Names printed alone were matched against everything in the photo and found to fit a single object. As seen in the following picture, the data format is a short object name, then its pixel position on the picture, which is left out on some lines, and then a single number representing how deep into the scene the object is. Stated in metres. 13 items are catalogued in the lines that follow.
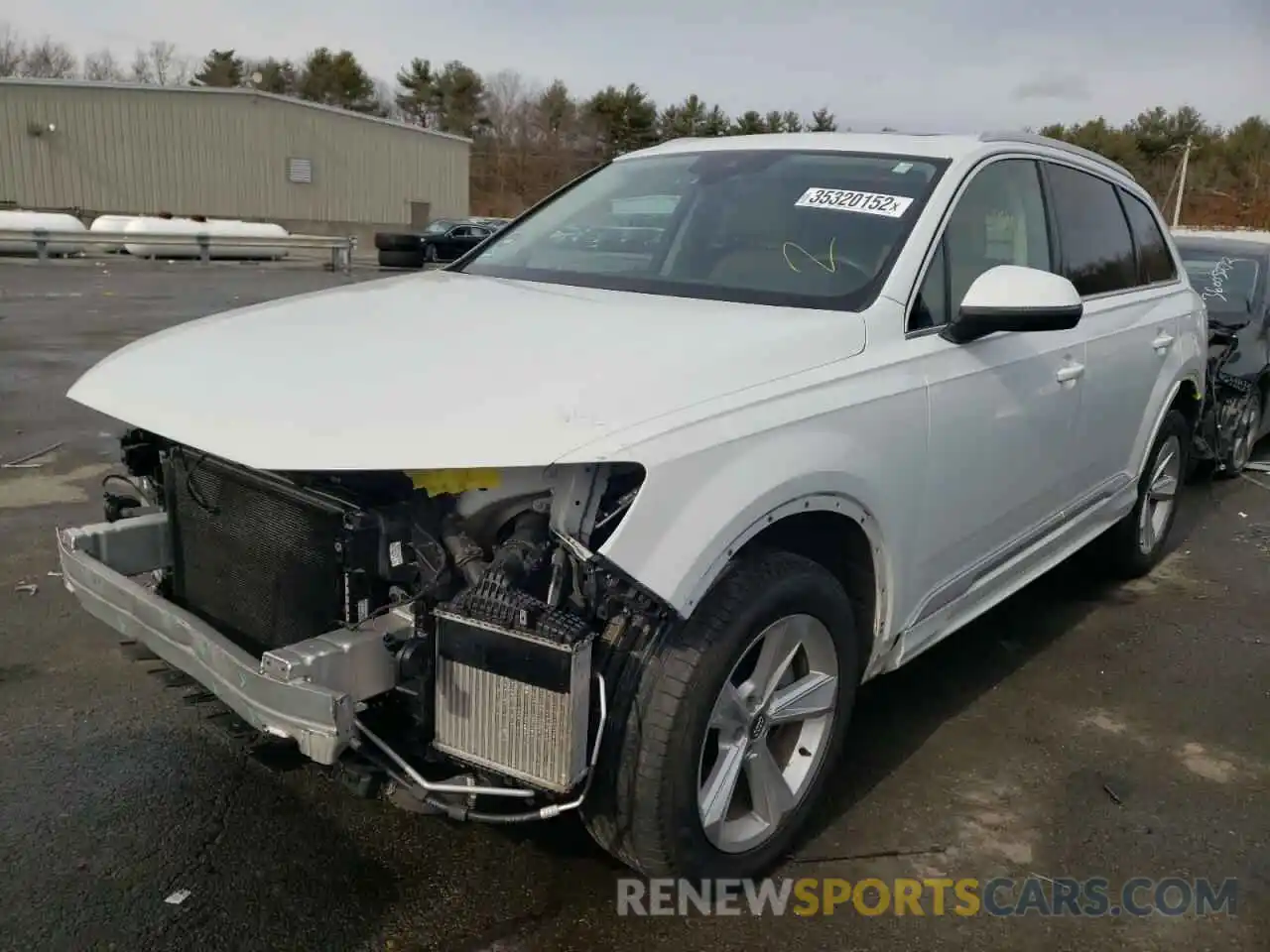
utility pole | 40.05
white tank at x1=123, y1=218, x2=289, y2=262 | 27.28
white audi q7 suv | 2.30
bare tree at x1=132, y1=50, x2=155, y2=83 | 70.81
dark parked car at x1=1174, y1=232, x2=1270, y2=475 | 7.26
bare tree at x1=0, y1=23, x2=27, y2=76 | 63.16
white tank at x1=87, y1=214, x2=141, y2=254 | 27.77
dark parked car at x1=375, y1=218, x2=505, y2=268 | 28.77
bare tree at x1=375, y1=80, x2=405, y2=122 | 72.31
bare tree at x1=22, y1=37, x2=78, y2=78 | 65.50
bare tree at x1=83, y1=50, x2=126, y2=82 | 68.81
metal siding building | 35.62
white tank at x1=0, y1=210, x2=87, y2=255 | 25.17
